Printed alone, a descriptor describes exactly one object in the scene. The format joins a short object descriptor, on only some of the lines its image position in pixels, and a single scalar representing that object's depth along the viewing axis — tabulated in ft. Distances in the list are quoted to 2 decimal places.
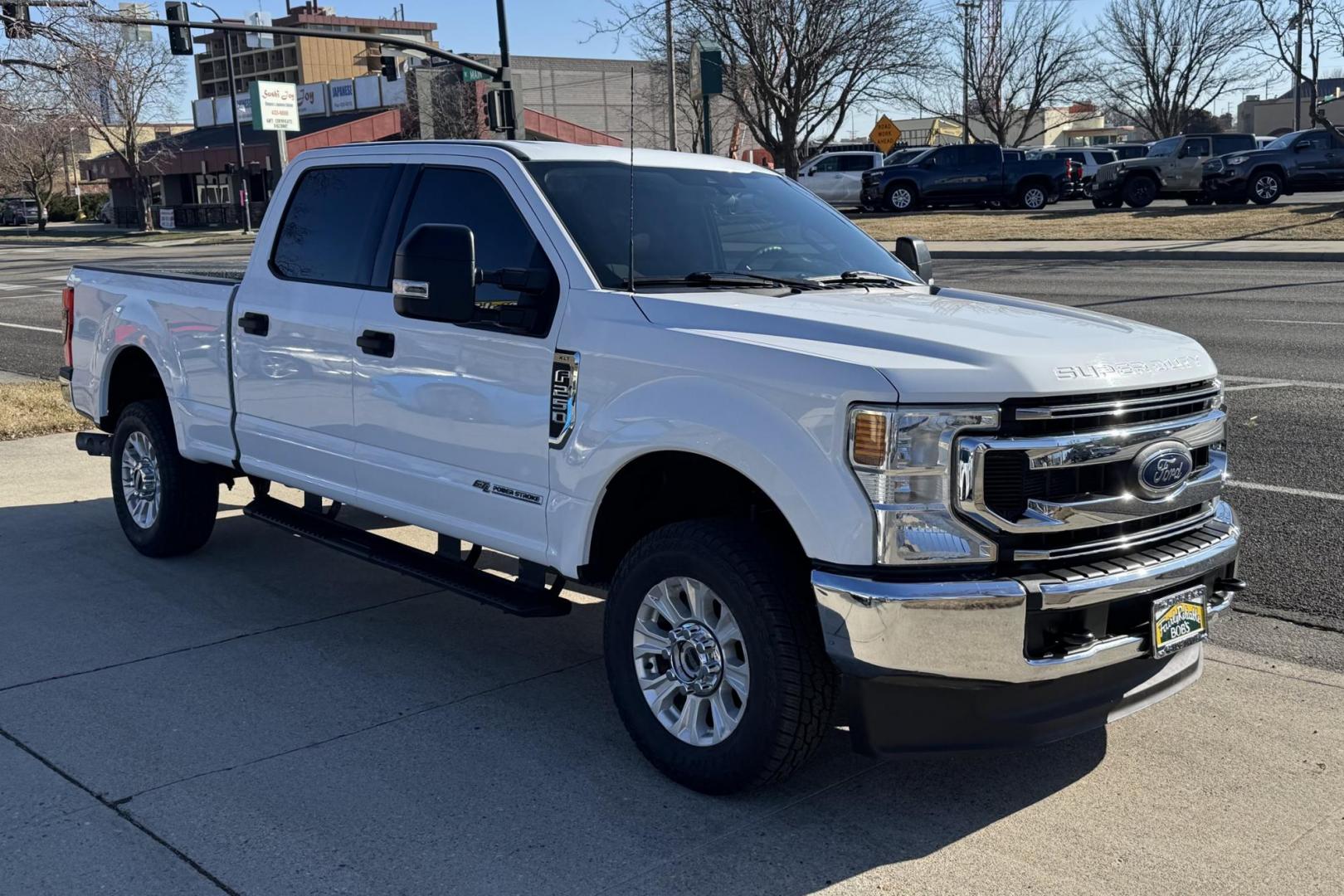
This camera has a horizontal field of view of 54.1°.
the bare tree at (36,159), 60.66
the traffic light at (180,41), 98.22
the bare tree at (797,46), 130.62
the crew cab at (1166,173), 106.01
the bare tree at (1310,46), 89.56
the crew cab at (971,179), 116.98
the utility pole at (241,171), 155.31
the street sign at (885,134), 129.90
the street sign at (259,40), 225.76
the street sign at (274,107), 157.48
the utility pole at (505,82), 96.89
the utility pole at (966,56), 186.50
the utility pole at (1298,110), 179.42
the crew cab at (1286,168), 102.12
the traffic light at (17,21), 49.85
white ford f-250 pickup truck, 11.40
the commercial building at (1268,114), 364.79
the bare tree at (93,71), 52.54
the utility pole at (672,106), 68.83
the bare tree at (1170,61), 215.51
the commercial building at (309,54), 313.32
